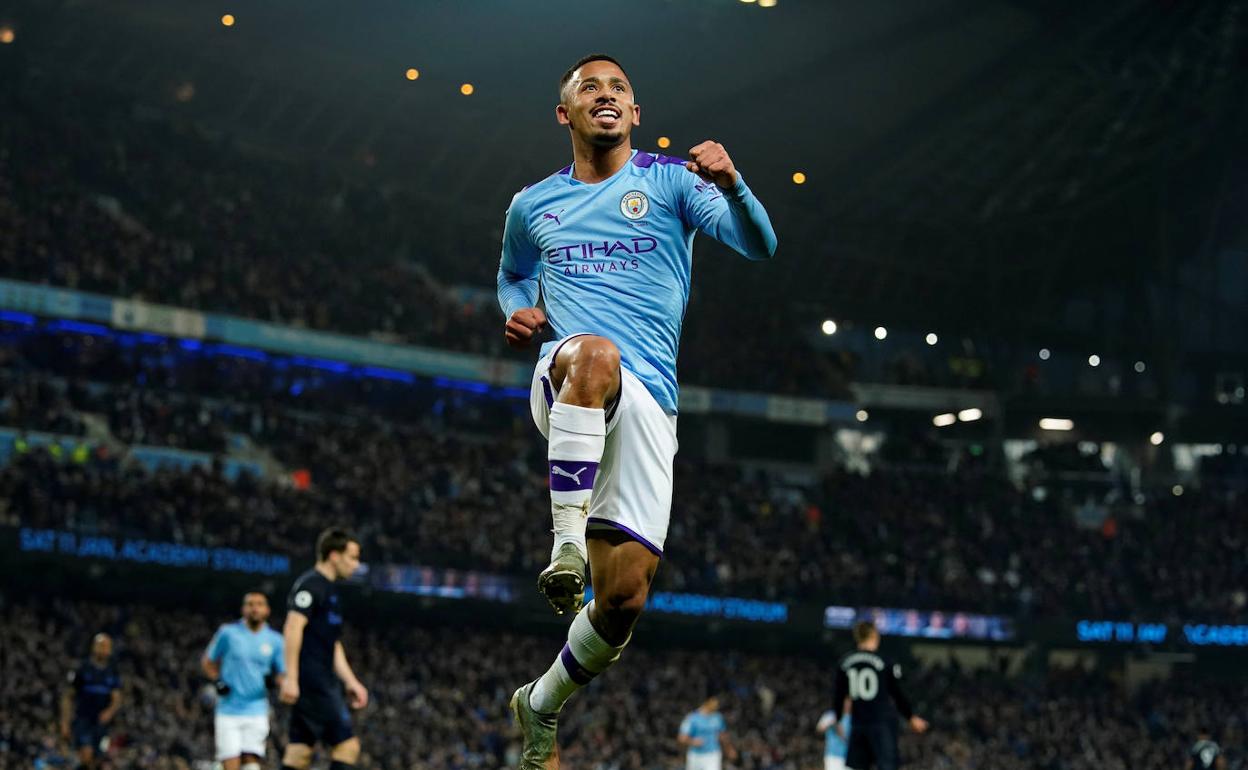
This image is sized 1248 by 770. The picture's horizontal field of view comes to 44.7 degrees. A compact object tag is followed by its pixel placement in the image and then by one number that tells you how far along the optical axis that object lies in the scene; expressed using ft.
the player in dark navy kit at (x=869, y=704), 45.91
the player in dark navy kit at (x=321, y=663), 36.06
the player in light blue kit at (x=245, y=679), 40.88
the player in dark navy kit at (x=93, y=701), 50.29
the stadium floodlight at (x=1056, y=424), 183.32
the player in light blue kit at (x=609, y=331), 18.33
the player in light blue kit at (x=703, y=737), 69.97
